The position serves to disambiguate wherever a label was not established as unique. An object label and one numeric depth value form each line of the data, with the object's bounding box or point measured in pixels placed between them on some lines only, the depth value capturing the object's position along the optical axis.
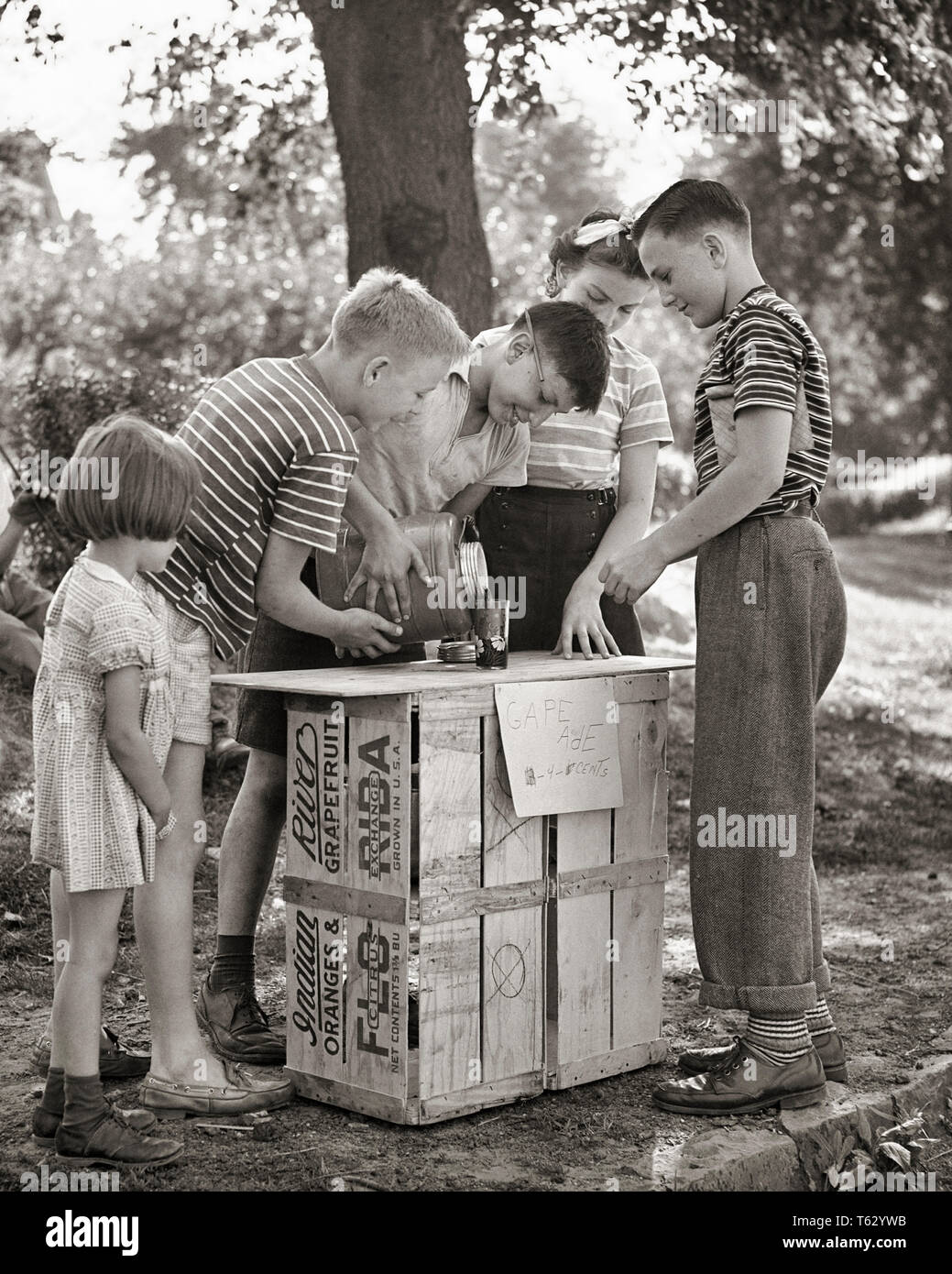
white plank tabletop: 3.28
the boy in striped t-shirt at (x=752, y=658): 3.53
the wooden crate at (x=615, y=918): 3.65
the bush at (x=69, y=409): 8.23
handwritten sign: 3.50
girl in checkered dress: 3.07
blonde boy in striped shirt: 3.37
